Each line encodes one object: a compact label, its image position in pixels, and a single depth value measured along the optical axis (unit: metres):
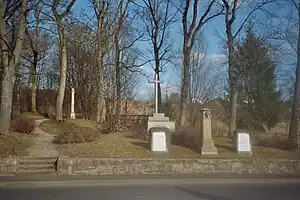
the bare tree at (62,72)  26.41
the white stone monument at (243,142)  17.77
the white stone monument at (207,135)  17.41
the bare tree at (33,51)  34.72
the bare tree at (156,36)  33.19
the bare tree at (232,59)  24.00
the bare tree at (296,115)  19.69
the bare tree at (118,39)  31.01
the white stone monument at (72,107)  36.69
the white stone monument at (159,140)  17.11
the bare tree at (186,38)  26.92
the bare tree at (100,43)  30.12
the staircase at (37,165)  14.84
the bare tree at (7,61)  19.58
